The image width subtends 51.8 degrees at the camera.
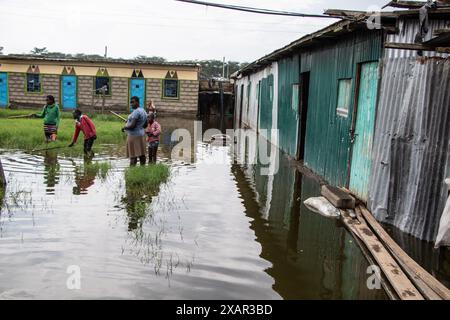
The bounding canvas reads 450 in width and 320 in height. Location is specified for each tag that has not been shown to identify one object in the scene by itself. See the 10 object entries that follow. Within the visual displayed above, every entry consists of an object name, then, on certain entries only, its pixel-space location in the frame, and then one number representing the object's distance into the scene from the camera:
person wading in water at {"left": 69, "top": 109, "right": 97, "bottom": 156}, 12.34
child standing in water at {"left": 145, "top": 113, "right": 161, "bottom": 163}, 11.21
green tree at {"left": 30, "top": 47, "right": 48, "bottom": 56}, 69.75
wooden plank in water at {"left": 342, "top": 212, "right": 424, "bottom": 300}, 4.25
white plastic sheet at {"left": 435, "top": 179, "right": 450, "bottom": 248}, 5.28
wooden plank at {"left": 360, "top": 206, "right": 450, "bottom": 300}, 4.21
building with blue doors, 30.44
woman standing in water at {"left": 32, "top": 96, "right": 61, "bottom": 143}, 13.35
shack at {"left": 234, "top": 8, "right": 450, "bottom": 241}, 5.93
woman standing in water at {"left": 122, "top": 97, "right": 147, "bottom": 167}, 10.36
